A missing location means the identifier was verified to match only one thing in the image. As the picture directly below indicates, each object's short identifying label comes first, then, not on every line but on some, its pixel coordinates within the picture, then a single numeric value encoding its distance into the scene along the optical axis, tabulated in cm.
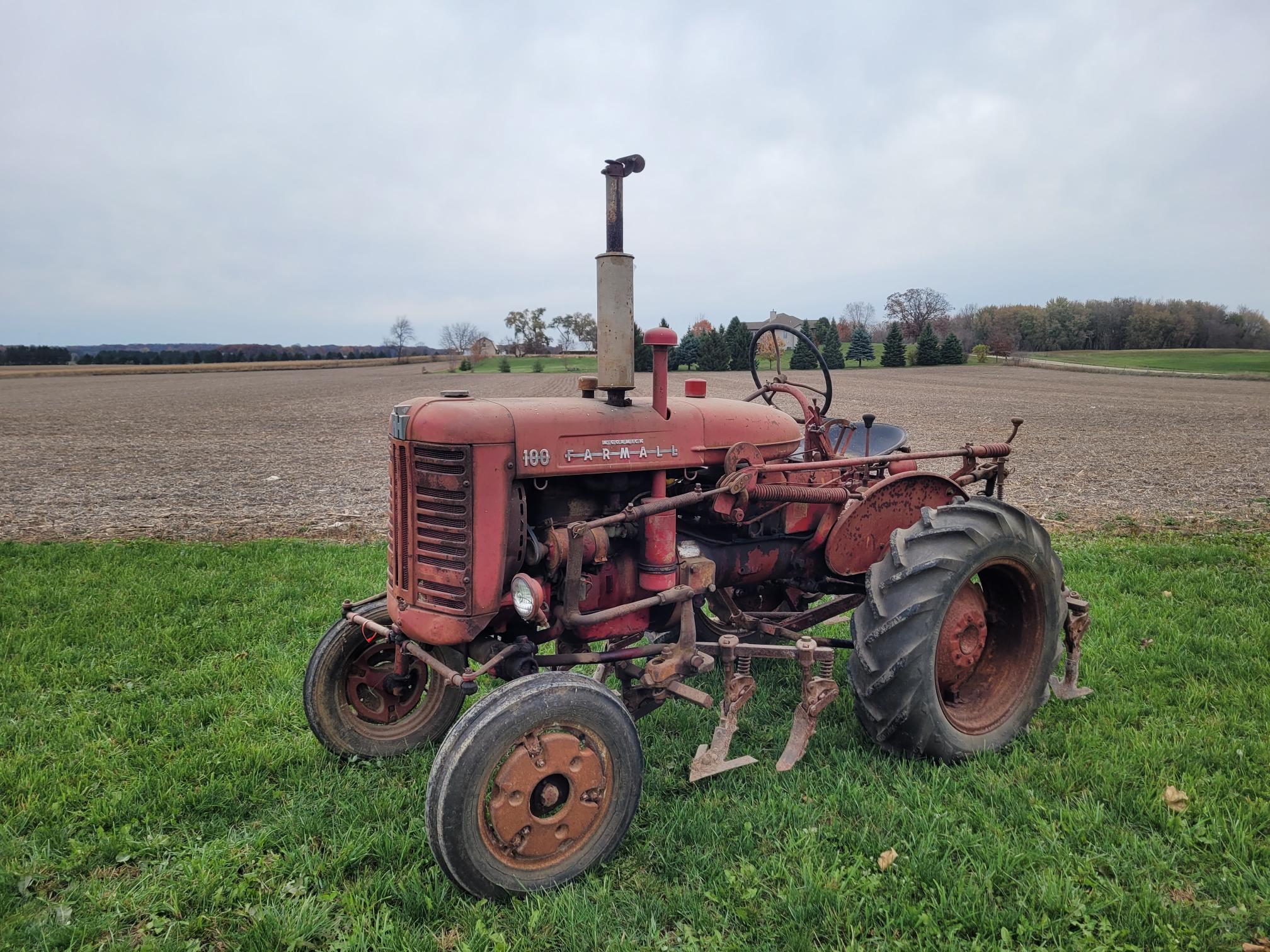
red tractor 261
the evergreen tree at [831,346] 3538
